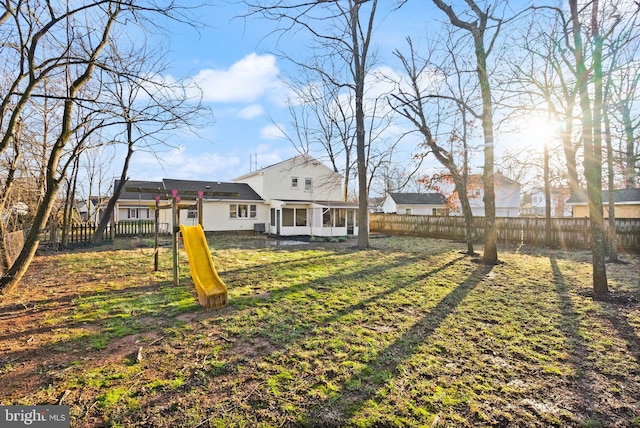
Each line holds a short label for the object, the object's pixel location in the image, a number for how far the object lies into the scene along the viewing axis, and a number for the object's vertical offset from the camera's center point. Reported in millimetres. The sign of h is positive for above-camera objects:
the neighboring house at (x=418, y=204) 35156 +1397
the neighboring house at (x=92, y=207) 18292 +1350
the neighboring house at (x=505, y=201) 32938 +1606
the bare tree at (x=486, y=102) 8547 +3517
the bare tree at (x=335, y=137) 21141 +6157
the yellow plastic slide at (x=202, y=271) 5121 -999
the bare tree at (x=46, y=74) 4539 +2690
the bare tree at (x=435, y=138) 11242 +3402
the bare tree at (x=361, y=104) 13141 +4983
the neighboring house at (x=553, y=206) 45047 +1227
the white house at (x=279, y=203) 20125 +1113
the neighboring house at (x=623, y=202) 18250 +712
